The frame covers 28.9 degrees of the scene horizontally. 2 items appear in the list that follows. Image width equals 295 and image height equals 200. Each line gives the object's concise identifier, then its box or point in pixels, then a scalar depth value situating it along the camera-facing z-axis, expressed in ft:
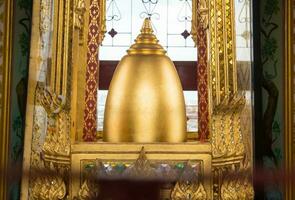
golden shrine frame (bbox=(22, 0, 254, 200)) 6.94
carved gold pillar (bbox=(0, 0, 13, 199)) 8.54
